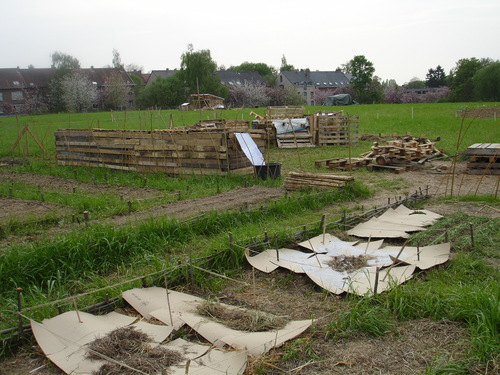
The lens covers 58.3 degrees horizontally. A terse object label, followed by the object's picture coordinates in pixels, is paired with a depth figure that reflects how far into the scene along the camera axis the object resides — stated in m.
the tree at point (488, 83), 57.25
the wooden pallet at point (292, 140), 20.09
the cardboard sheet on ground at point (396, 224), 7.03
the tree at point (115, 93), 65.81
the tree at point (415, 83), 115.00
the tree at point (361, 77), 77.88
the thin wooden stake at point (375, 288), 4.55
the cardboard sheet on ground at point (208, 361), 3.41
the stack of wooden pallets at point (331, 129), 20.30
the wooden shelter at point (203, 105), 51.16
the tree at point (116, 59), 103.55
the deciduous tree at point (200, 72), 71.25
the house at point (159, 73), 96.40
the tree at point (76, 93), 60.06
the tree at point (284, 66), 132.88
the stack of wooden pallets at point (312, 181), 9.97
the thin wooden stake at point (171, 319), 4.20
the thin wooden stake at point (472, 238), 6.09
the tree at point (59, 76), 63.06
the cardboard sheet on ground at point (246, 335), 3.76
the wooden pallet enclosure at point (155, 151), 12.15
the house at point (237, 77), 95.88
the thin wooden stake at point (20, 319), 4.08
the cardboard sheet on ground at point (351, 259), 5.08
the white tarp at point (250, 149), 11.99
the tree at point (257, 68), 118.12
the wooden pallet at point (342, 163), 13.77
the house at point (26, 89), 66.00
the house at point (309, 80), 101.19
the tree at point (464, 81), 63.88
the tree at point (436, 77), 93.56
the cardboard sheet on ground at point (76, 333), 3.63
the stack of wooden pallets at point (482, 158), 12.29
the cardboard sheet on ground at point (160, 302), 4.39
